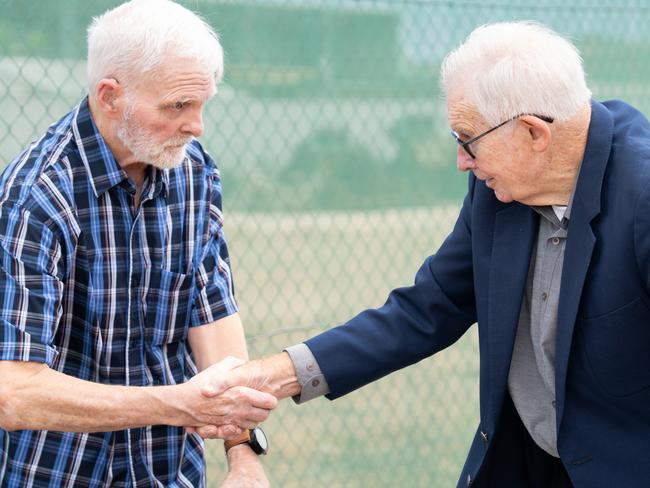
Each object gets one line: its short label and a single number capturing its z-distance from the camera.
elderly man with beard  5.21
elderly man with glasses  5.16
